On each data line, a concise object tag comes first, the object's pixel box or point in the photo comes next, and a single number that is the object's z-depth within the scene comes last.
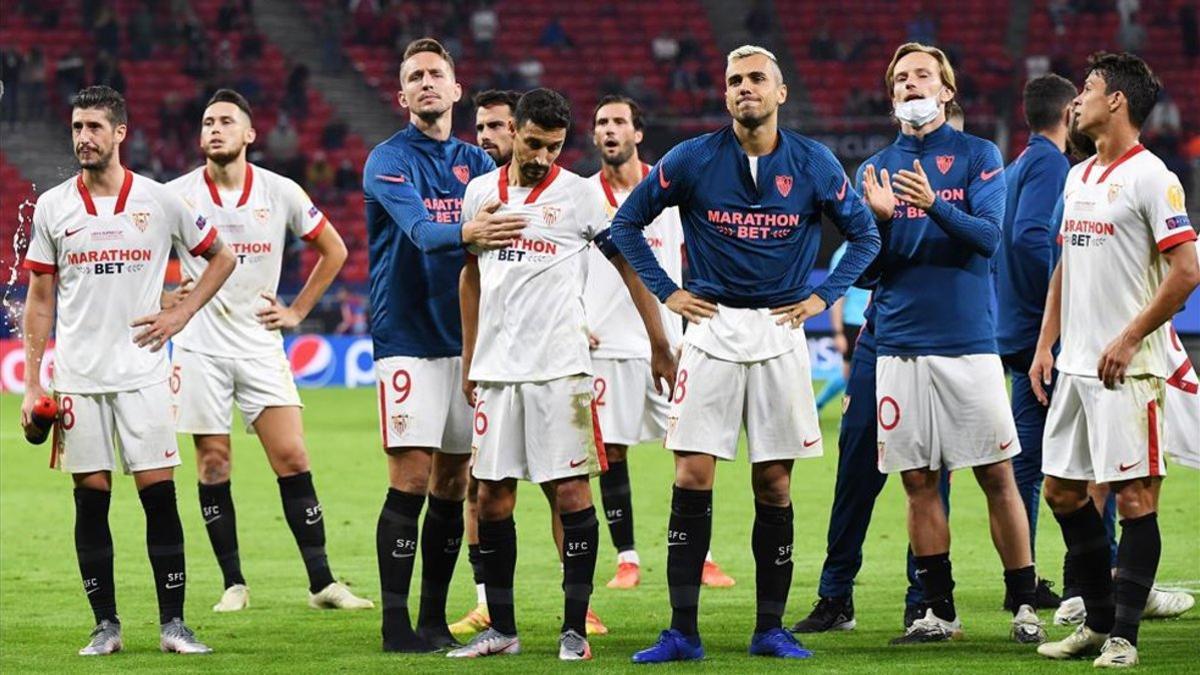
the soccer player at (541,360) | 14.68
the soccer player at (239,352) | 18.64
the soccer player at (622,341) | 19.62
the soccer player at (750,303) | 14.72
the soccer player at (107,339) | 15.24
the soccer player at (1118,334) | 13.78
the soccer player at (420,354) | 15.68
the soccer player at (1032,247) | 17.77
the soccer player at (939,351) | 15.20
